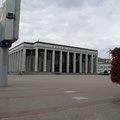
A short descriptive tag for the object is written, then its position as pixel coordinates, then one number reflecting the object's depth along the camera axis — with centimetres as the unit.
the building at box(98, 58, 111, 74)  11517
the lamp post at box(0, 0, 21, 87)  1215
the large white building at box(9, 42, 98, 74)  6569
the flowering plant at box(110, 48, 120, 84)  778
